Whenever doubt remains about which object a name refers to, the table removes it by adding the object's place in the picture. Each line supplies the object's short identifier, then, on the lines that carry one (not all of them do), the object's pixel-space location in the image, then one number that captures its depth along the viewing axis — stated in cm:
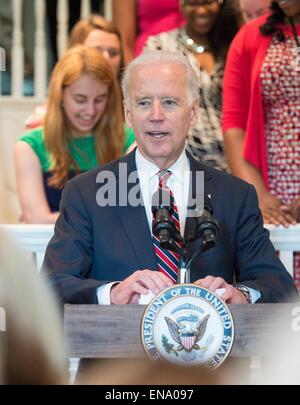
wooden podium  270
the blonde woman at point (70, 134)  402
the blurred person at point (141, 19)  459
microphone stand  275
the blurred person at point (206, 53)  420
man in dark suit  315
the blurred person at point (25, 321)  202
